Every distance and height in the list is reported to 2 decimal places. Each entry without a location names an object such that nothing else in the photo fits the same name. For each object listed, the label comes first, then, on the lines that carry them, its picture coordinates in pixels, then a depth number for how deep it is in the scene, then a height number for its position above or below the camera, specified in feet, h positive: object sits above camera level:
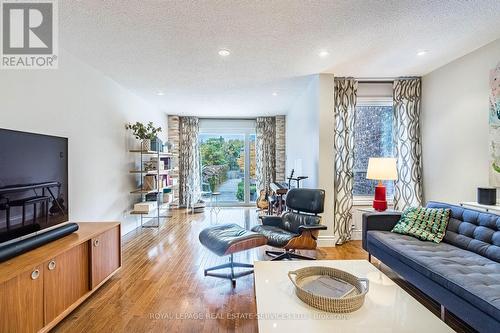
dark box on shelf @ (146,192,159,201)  15.87 -1.97
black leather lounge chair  8.76 -2.39
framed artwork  8.59 +1.40
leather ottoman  7.99 -2.58
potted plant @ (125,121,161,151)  14.40 +1.94
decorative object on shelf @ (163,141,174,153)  17.71 +1.41
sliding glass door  22.86 +0.63
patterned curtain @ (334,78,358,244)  12.36 +0.84
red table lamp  10.41 -0.32
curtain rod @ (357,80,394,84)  12.79 +4.41
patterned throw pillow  8.18 -2.03
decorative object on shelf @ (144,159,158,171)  15.45 +0.06
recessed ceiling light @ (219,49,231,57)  9.12 +4.31
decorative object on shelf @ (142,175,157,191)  15.02 -1.06
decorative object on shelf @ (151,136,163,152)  14.98 +1.34
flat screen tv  5.71 -0.45
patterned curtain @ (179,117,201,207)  21.98 +0.61
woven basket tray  4.54 -2.54
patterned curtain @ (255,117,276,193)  22.25 +1.61
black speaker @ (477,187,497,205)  8.34 -1.05
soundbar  5.45 -1.88
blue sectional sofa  4.96 -2.54
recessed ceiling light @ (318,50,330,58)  9.36 +4.34
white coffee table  4.18 -2.75
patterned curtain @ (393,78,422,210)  12.30 +1.15
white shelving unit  14.66 -0.95
